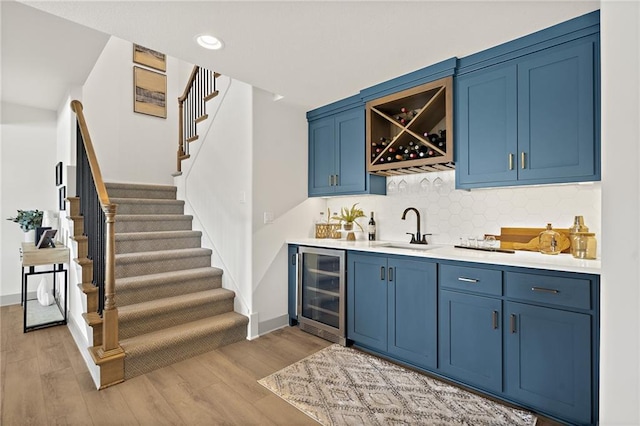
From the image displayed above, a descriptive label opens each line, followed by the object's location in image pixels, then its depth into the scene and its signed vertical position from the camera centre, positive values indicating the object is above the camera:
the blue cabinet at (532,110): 1.98 +0.72
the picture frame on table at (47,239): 3.26 -0.29
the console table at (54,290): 3.16 -0.95
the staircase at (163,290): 2.65 -0.78
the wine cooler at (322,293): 3.05 -0.82
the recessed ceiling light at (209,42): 2.19 +1.21
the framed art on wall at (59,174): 3.81 +0.47
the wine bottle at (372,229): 3.48 -0.18
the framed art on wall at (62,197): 3.42 +0.17
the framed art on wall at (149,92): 4.98 +1.93
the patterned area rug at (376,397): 1.96 -1.26
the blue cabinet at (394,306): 2.44 -0.79
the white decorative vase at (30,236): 3.66 -0.28
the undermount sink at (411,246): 2.92 -0.31
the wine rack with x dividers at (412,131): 2.64 +0.79
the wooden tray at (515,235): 2.44 -0.17
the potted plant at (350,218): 3.53 -0.06
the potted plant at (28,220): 3.60 -0.10
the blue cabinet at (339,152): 3.28 +0.67
